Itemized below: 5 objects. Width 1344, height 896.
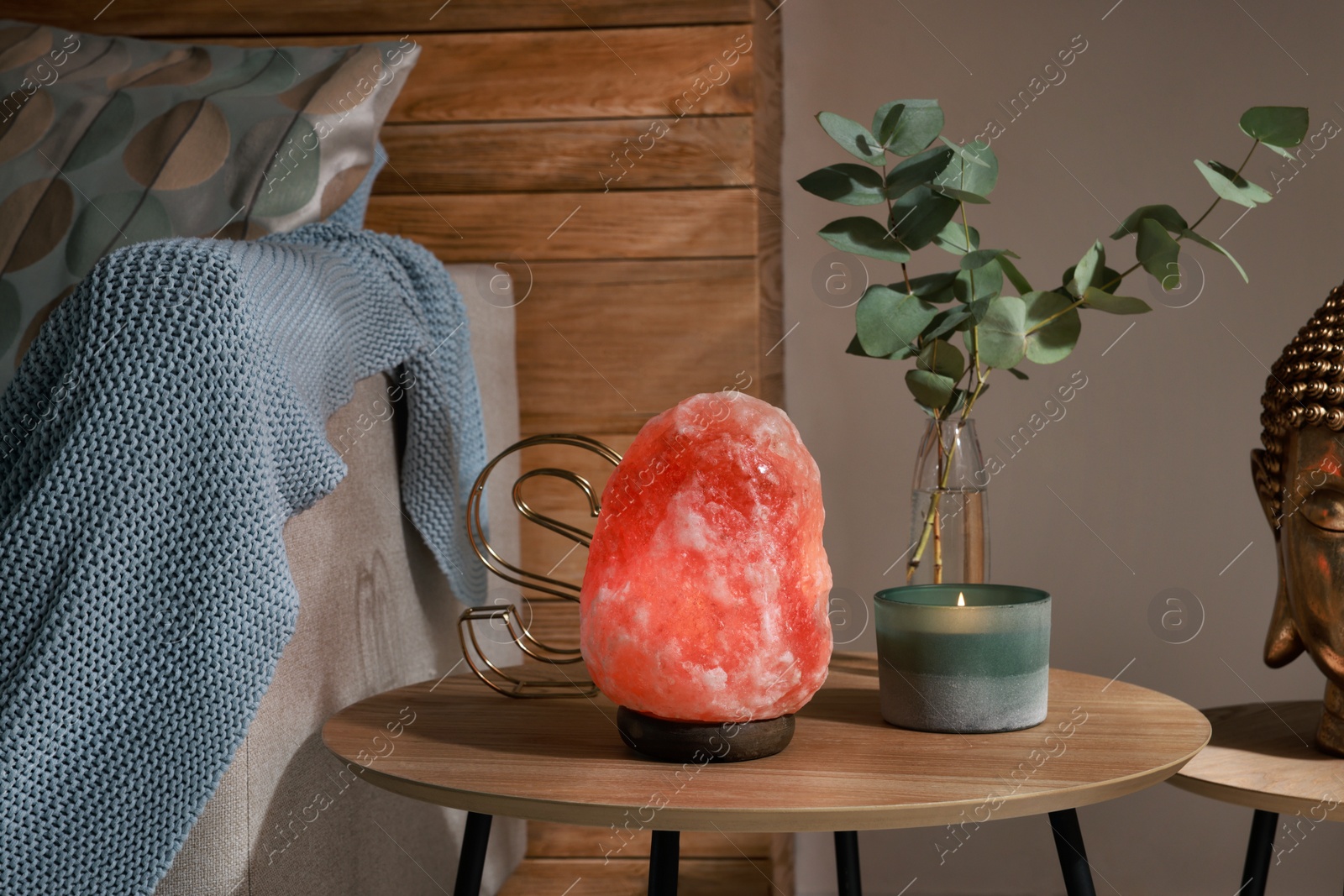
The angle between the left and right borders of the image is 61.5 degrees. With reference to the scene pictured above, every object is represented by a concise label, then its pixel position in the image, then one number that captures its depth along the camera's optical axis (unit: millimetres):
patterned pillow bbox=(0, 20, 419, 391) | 1040
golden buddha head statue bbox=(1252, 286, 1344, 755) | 833
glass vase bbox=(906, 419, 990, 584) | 828
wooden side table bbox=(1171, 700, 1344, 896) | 800
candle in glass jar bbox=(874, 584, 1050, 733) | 701
